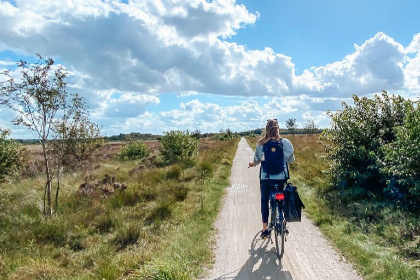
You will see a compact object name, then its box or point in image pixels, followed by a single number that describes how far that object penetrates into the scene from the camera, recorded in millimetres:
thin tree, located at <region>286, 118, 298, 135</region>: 86350
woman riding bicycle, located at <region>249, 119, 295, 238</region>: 5332
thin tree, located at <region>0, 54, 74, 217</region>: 7793
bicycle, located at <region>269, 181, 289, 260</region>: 5356
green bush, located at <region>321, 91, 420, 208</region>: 7406
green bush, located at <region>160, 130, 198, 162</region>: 21141
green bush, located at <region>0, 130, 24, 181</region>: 11547
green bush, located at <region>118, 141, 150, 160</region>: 26516
